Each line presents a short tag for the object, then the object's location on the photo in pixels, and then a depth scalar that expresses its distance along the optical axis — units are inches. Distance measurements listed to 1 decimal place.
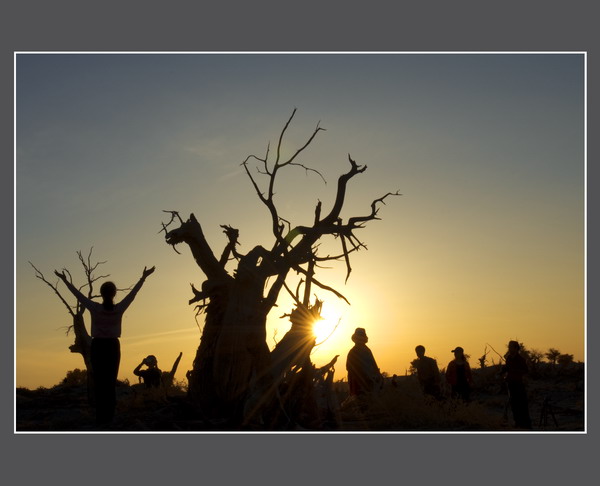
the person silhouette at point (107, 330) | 486.3
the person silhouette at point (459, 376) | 691.4
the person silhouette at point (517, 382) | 649.0
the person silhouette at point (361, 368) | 687.1
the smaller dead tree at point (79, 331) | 854.5
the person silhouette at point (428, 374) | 694.5
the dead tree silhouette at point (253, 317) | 604.1
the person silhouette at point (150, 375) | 749.3
